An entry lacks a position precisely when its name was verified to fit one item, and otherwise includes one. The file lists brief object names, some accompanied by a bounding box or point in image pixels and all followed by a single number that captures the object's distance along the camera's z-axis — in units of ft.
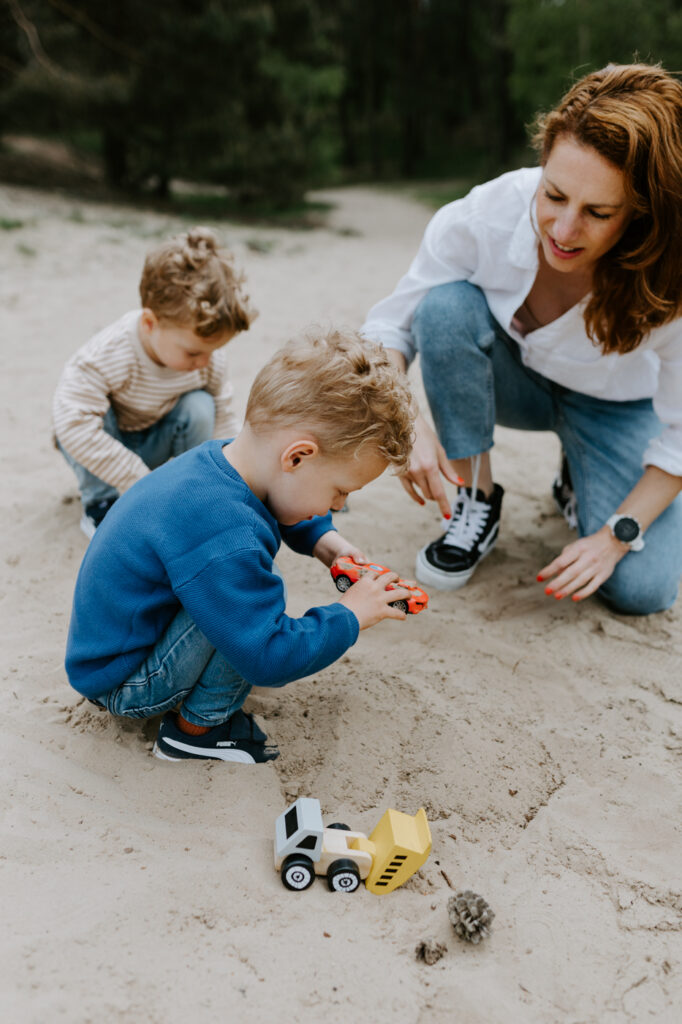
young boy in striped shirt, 7.97
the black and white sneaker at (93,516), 8.77
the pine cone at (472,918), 4.68
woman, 6.41
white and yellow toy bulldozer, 4.86
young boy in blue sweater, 5.02
